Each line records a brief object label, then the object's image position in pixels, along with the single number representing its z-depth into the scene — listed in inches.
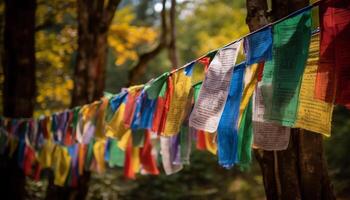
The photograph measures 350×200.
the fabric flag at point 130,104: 188.7
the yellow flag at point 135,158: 230.7
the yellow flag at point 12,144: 314.3
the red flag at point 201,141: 202.2
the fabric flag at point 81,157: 263.0
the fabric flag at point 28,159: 300.5
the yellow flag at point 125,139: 217.8
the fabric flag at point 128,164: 230.5
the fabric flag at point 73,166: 265.4
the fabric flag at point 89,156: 257.3
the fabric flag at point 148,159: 227.9
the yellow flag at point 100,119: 220.1
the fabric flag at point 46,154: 276.8
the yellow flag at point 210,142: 169.6
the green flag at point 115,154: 247.0
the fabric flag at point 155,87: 160.4
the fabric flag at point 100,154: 252.2
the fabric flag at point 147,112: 175.6
